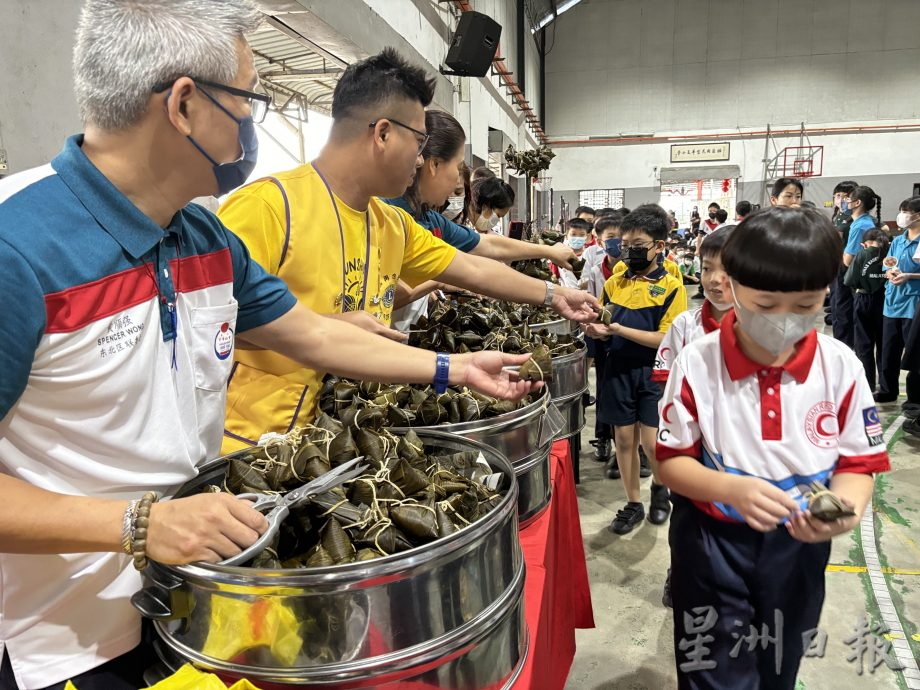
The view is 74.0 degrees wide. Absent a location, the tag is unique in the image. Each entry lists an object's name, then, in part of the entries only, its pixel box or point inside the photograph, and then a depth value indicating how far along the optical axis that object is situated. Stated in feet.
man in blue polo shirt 2.45
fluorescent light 52.19
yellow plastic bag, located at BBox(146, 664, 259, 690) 2.34
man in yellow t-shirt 4.83
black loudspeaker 21.68
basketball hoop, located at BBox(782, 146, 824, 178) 54.65
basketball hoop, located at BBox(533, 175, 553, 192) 56.92
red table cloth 3.89
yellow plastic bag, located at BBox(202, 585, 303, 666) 2.36
